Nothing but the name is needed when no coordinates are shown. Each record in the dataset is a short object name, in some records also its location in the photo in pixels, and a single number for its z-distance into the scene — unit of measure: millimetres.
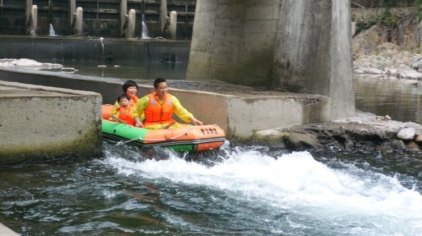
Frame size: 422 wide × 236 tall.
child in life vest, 9969
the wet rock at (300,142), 10703
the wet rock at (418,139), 10906
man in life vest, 9570
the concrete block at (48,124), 8172
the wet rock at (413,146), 10773
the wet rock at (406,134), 10867
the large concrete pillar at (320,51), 11781
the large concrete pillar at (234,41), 13341
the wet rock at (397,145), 10797
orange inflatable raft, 8852
